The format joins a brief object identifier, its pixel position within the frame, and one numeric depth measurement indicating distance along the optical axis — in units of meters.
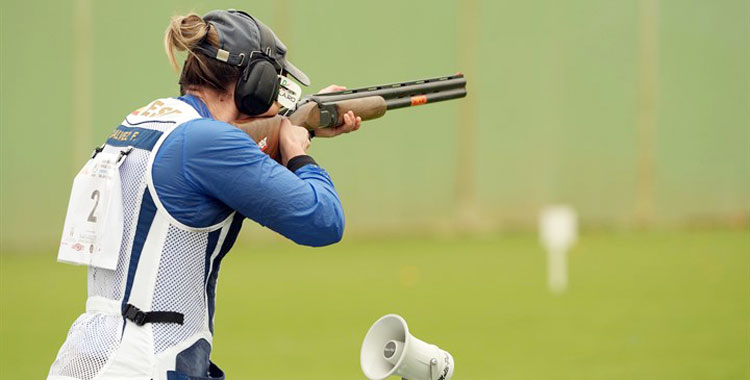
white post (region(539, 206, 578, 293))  26.36
